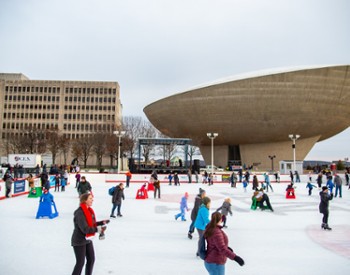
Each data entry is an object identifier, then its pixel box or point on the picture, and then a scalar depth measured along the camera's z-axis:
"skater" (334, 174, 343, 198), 17.51
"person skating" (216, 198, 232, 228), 9.12
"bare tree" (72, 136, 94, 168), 61.02
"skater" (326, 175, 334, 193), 16.43
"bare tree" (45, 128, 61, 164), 60.21
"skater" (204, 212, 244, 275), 3.52
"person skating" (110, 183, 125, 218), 10.38
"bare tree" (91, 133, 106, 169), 55.59
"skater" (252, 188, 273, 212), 12.50
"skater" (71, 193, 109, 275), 4.04
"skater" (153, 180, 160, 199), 16.38
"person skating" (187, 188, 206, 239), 7.37
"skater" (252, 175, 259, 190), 18.29
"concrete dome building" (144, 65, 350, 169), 47.62
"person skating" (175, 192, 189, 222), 9.92
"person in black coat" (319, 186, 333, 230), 8.61
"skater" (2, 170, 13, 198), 15.87
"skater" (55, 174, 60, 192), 20.67
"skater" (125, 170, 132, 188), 24.21
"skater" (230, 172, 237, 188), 25.81
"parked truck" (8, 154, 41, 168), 38.59
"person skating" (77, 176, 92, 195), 11.89
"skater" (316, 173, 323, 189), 21.67
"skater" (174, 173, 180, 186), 26.20
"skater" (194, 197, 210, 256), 5.59
